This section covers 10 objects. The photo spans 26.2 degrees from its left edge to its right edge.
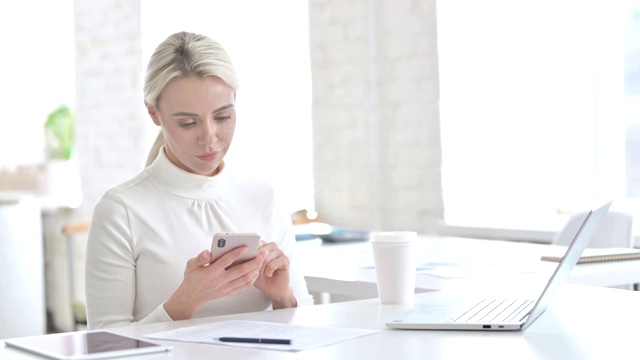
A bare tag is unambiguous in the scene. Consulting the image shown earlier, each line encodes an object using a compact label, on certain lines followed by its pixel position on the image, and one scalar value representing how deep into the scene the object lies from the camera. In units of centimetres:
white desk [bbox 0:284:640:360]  170
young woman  227
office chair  326
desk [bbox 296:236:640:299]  256
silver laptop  184
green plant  655
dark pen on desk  178
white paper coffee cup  211
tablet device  172
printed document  178
